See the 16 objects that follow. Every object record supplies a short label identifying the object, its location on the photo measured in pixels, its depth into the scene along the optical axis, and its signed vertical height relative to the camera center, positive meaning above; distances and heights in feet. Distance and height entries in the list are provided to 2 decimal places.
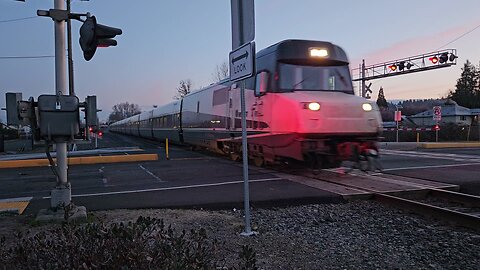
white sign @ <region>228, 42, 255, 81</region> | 17.61 +2.91
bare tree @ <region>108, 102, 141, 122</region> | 548.23 +24.84
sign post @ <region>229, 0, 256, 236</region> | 17.98 +3.54
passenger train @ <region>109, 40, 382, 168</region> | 32.58 +1.39
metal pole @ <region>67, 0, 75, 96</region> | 23.86 +3.10
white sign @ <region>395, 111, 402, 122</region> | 107.24 +2.18
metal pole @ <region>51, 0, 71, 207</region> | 21.63 +2.25
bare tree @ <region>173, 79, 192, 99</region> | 276.49 +26.48
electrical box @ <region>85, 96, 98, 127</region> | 21.01 +0.95
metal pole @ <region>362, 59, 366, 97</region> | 123.21 +14.51
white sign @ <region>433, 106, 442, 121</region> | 97.50 +2.56
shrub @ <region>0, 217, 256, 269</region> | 9.27 -2.97
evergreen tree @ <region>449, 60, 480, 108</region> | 314.76 +31.18
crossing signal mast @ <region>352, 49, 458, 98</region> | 96.02 +15.32
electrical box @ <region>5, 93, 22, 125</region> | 19.20 +1.01
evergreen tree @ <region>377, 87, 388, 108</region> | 385.42 +24.96
